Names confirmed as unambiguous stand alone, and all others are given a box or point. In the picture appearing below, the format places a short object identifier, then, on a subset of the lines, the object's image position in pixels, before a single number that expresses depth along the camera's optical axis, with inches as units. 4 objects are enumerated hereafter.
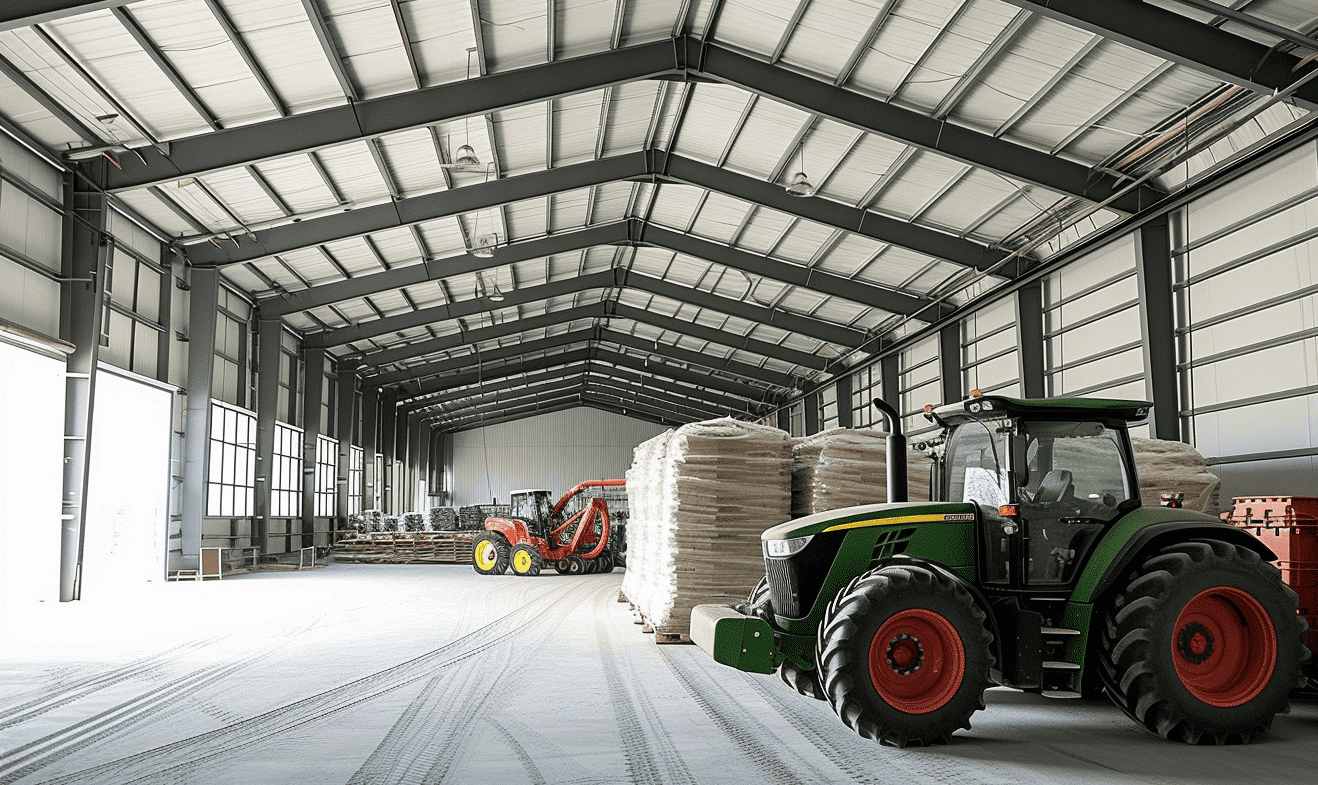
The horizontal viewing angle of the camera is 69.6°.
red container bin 286.4
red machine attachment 1009.5
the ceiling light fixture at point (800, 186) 699.4
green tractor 228.4
